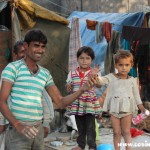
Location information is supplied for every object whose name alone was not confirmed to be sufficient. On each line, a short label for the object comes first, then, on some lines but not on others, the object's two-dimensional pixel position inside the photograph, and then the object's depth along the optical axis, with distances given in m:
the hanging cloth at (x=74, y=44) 6.84
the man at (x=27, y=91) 2.59
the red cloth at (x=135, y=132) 6.07
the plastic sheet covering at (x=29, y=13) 5.88
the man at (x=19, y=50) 4.61
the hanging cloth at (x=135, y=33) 6.74
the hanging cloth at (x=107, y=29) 7.38
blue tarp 8.52
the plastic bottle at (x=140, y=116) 4.19
